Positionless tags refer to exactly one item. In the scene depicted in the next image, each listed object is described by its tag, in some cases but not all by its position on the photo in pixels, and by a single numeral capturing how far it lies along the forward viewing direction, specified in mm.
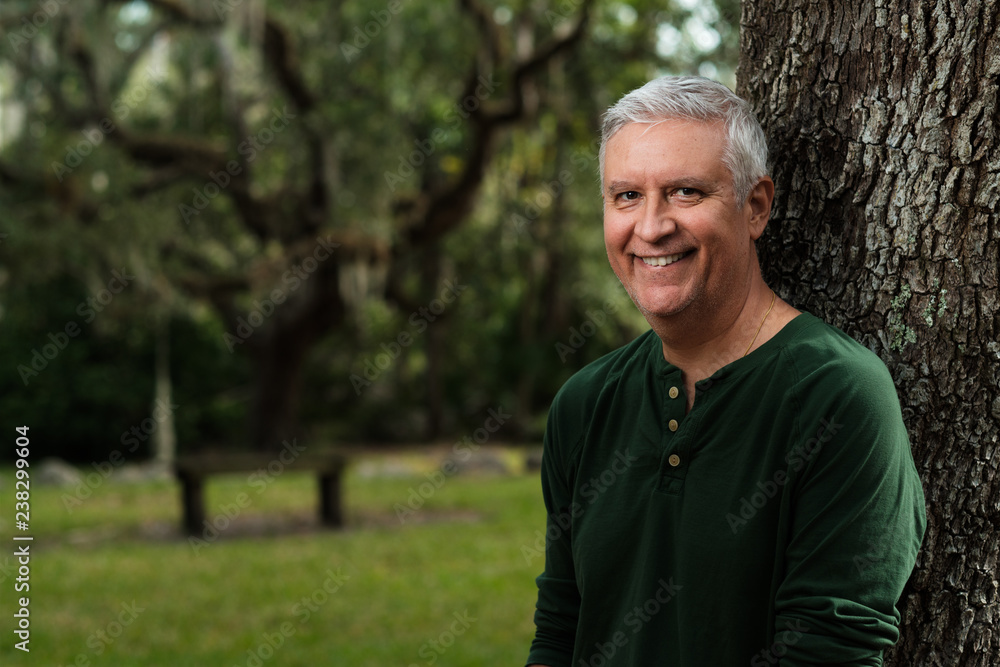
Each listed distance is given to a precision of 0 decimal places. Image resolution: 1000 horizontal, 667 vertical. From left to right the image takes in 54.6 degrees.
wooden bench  7879
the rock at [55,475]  11195
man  1406
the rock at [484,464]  11656
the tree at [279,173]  10016
